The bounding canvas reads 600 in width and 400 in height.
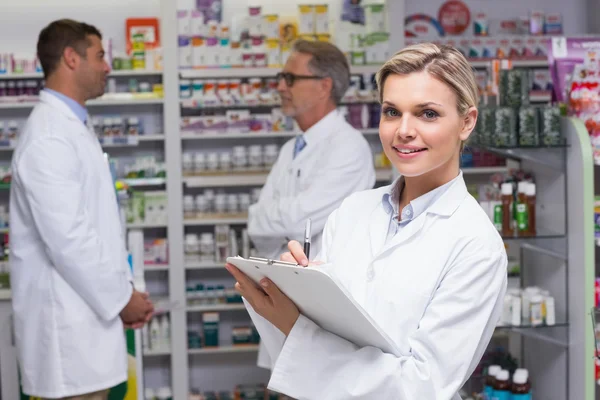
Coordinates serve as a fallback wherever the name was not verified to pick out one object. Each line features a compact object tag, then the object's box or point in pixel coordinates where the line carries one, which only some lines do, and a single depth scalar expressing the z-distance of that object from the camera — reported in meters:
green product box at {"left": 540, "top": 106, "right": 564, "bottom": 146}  3.51
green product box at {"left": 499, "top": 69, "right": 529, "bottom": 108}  3.58
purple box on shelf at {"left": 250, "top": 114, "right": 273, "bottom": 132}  6.13
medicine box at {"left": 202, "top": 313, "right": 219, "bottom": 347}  6.24
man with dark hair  3.12
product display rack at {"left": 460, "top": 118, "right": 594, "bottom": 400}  3.42
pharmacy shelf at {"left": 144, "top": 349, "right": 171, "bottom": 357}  6.10
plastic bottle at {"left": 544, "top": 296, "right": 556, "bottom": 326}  3.59
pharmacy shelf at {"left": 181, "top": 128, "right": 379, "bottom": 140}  6.04
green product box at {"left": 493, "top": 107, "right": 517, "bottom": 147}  3.52
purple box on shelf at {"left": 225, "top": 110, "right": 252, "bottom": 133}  6.12
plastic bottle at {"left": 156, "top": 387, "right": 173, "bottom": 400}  6.09
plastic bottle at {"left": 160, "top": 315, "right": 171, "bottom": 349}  6.11
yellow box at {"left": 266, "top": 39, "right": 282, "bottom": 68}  6.04
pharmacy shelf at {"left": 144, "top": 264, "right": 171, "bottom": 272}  6.04
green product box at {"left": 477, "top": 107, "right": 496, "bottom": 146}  3.56
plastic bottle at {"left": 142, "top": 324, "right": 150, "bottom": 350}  6.13
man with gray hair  3.65
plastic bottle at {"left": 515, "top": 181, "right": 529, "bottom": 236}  3.60
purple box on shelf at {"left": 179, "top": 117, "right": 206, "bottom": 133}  6.07
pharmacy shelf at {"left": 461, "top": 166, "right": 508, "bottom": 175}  6.17
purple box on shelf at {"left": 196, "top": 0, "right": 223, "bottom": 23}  6.35
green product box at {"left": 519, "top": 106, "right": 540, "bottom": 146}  3.51
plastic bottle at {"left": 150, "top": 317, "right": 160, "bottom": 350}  6.11
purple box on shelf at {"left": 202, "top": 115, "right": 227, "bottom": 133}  6.09
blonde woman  1.60
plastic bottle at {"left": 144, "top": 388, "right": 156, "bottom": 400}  6.15
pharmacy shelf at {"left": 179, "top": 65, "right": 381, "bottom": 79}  5.99
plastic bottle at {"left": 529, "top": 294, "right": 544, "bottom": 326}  3.59
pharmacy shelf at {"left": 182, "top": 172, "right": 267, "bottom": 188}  6.05
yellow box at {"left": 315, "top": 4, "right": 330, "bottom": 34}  6.02
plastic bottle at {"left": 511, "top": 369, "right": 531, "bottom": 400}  3.54
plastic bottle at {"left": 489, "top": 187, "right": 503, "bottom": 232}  3.62
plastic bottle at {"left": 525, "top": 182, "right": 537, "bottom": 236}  3.59
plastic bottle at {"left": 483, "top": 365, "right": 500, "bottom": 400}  3.65
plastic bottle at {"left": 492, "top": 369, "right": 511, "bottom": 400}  3.60
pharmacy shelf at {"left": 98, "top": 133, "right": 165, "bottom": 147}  6.03
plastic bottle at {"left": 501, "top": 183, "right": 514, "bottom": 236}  3.62
